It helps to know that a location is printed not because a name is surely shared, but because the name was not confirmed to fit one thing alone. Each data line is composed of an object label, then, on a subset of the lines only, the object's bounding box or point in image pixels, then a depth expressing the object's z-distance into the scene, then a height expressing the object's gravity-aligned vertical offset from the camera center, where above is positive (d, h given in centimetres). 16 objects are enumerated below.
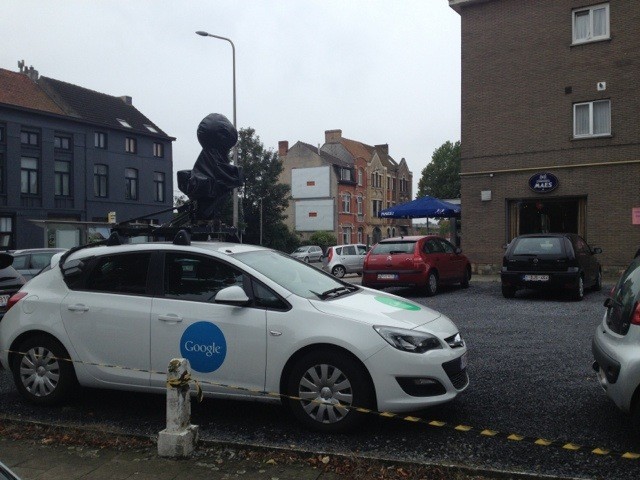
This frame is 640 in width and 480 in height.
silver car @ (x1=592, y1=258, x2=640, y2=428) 443 -79
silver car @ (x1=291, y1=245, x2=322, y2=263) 4781 -77
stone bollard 470 -131
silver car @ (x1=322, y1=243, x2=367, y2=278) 2889 -82
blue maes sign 2072 +196
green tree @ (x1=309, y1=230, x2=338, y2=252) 6234 +30
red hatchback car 1530 -53
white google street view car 502 -76
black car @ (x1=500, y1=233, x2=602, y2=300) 1366 -48
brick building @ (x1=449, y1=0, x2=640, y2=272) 1975 +390
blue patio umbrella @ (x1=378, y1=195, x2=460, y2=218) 2306 +121
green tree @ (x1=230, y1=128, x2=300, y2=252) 5950 +473
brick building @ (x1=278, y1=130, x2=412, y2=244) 6738 +600
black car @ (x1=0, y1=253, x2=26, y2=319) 807 -47
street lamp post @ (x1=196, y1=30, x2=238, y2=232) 2719 +685
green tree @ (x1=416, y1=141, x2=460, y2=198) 8356 +913
